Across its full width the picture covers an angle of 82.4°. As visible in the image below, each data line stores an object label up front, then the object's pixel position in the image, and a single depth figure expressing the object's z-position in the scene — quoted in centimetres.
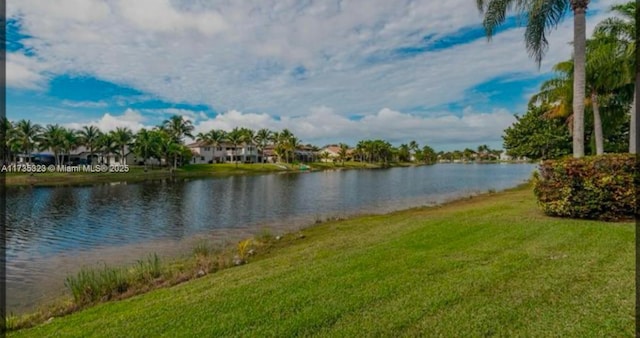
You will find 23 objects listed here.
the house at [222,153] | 9938
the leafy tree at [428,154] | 18166
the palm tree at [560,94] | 2466
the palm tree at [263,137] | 10631
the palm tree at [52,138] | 7156
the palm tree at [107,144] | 7680
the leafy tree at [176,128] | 8931
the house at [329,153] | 14238
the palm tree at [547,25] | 1289
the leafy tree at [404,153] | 15950
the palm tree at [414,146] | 17522
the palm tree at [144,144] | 7506
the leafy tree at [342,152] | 12796
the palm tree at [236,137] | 9812
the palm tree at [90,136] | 7725
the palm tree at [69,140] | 7262
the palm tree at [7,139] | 6335
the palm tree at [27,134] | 6856
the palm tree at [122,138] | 7725
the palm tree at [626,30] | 1622
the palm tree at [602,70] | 1845
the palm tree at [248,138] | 10045
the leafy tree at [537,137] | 3062
